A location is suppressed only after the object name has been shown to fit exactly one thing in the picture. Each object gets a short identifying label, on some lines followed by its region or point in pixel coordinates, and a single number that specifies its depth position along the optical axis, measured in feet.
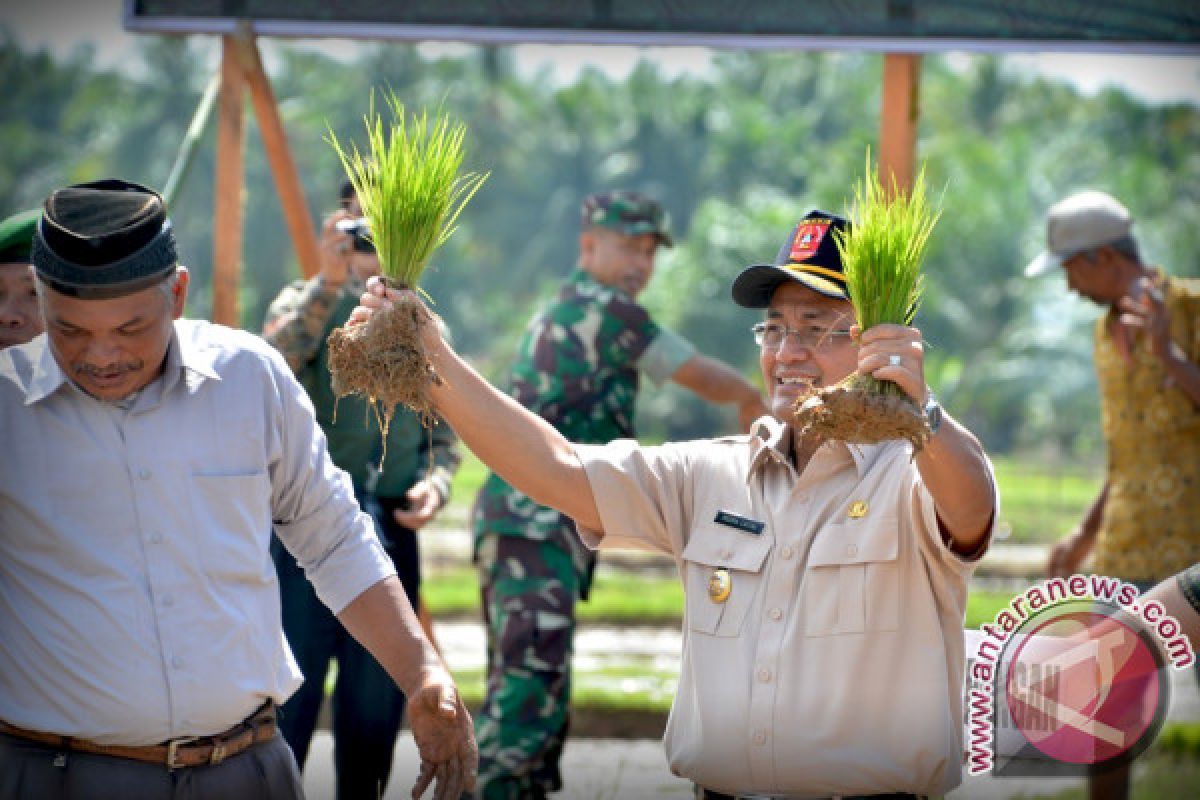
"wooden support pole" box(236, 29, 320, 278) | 35.32
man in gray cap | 37.14
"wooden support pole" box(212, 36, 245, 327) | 35.73
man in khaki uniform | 21.75
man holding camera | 33.06
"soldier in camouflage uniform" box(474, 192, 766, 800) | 37.27
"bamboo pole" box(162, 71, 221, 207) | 35.94
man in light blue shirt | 19.95
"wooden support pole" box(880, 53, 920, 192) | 32.55
